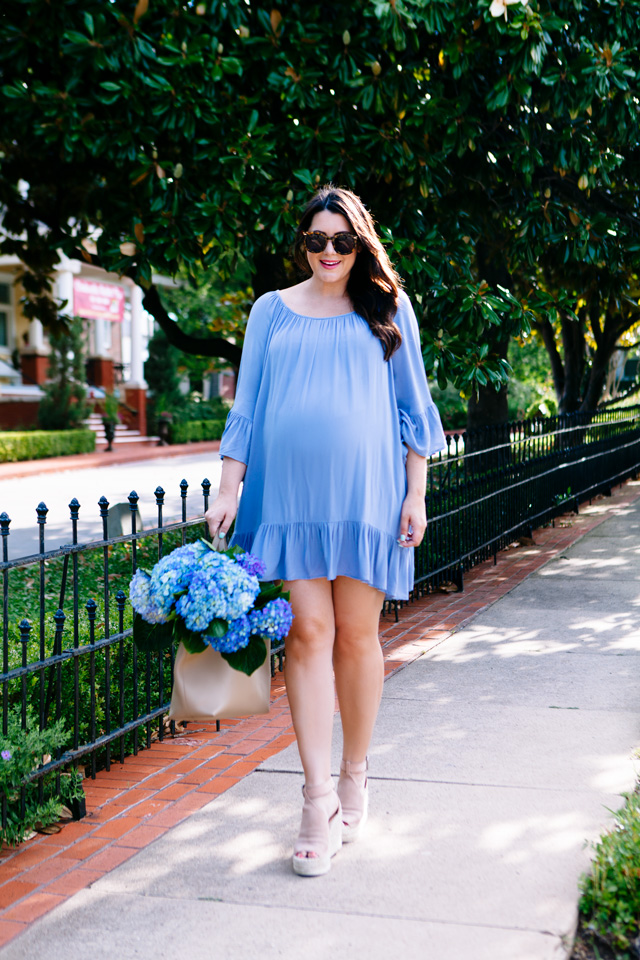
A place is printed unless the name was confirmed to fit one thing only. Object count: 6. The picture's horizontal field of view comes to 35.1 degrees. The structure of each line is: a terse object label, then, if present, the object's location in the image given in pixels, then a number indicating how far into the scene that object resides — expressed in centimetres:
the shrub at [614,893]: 257
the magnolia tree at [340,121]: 618
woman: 304
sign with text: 2728
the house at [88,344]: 2823
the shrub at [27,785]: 314
